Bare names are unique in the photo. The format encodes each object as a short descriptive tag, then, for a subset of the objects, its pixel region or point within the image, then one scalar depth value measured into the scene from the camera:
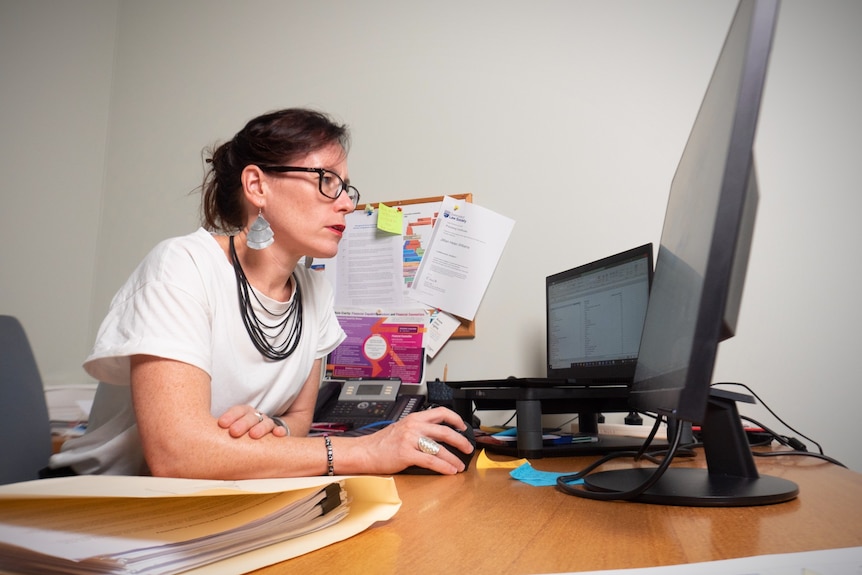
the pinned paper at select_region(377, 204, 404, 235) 1.92
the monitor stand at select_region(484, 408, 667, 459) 1.11
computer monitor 0.45
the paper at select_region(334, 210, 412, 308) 1.91
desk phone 1.52
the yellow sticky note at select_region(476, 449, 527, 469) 1.00
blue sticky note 0.83
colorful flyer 1.81
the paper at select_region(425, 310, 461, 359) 1.83
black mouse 0.93
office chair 0.97
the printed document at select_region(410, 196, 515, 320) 1.82
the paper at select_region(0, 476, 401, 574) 0.42
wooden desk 0.45
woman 0.85
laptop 1.27
